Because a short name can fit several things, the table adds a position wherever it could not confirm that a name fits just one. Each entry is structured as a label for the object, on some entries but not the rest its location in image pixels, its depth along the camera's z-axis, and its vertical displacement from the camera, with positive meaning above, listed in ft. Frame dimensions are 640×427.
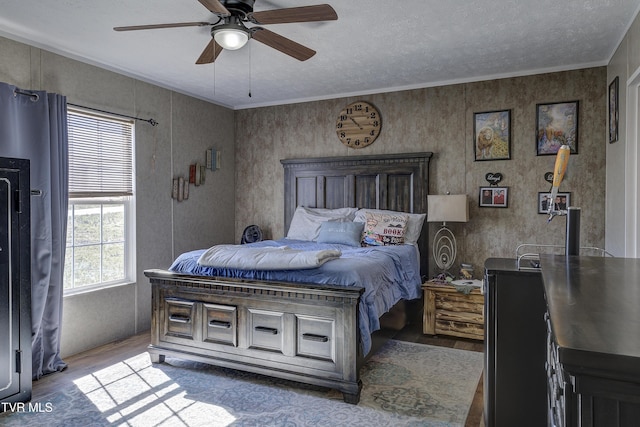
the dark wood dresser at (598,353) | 1.98 -0.69
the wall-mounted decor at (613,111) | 11.25 +2.59
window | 11.93 +0.02
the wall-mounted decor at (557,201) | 13.32 +0.14
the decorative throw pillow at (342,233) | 14.08 -0.95
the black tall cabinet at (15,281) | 8.53 -1.60
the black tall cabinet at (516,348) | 6.08 -2.11
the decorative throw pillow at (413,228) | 14.30 -0.79
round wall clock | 15.90 +3.08
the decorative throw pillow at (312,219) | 15.51 -0.53
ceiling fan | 7.27 +3.37
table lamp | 13.52 -0.33
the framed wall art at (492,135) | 14.02 +2.36
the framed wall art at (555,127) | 13.24 +2.50
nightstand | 12.69 -3.27
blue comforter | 9.22 -1.66
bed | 9.02 -2.53
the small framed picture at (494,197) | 14.03 +0.27
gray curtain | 10.11 +0.33
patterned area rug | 8.13 -4.14
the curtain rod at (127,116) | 11.91 +2.77
